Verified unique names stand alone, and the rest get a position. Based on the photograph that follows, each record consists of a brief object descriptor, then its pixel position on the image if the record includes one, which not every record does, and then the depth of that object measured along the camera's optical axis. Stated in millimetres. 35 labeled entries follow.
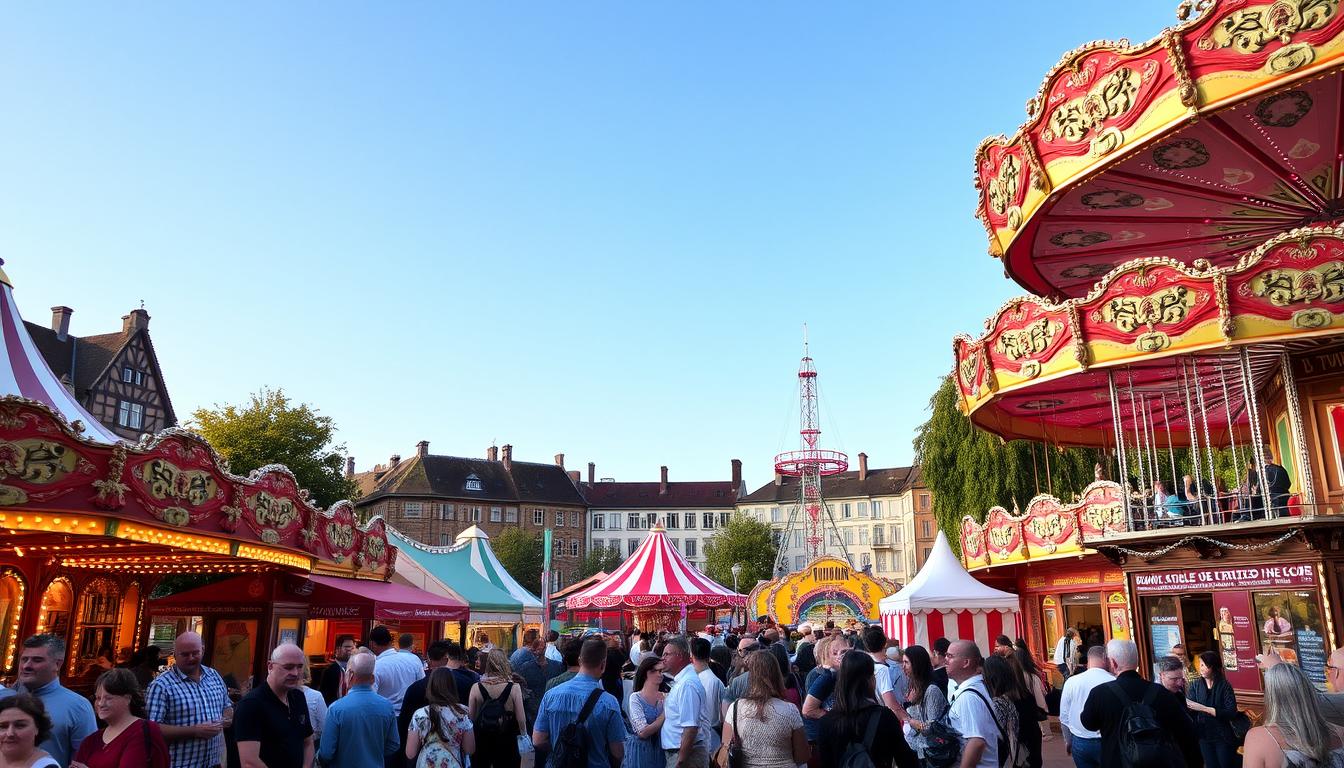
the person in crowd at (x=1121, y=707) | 5402
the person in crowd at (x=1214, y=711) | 7465
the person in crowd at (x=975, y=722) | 4910
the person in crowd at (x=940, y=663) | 7418
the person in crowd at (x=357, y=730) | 5465
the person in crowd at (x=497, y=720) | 6172
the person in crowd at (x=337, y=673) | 9453
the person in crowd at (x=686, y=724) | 5500
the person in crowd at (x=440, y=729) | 5480
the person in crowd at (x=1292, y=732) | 3408
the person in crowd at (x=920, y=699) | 5729
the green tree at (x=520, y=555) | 53344
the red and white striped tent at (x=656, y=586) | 23531
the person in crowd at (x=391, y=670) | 8078
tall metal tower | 38094
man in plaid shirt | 5020
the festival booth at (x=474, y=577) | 21938
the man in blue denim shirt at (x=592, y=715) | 5492
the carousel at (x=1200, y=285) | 10570
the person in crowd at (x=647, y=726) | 5898
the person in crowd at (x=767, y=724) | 4734
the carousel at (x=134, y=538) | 9000
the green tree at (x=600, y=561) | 60344
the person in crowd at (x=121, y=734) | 4016
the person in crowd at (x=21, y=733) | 3494
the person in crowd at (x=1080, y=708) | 6366
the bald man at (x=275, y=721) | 4996
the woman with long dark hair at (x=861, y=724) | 4504
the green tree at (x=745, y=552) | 52688
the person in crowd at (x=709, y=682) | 6164
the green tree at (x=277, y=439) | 28219
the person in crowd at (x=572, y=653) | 6316
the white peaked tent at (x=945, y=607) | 18047
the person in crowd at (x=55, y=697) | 4715
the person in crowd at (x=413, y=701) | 6766
